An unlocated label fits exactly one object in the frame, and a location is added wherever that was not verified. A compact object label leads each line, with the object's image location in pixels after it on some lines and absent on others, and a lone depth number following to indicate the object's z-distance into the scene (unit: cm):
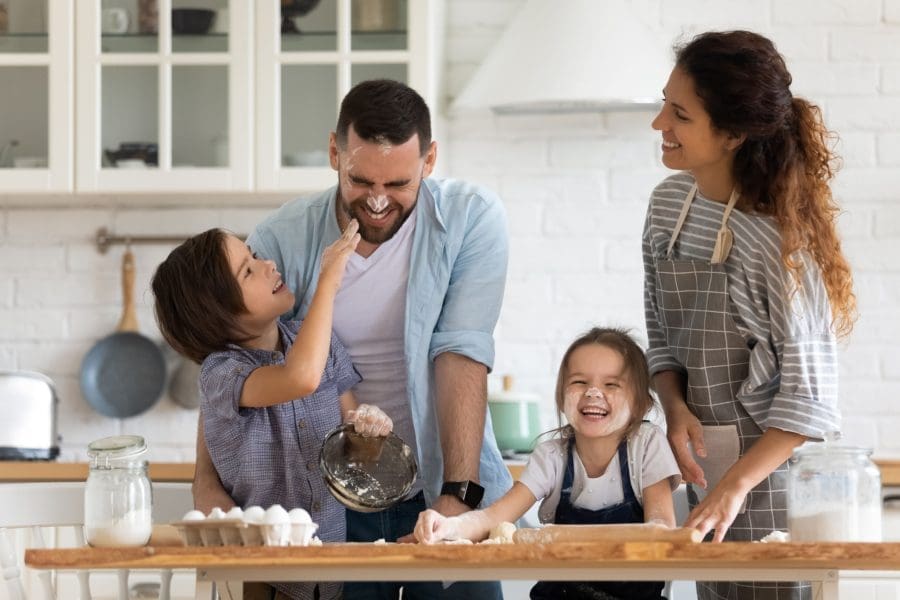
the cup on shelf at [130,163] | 523
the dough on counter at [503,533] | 339
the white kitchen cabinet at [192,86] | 519
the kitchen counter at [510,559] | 319
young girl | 366
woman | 362
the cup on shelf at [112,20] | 527
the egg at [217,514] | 326
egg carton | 325
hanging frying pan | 543
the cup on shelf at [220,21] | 522
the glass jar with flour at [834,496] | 331
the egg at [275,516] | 325
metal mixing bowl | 359
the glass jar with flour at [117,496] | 333
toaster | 503
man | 382
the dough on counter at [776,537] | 331
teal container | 505
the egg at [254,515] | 325
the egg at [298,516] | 326
